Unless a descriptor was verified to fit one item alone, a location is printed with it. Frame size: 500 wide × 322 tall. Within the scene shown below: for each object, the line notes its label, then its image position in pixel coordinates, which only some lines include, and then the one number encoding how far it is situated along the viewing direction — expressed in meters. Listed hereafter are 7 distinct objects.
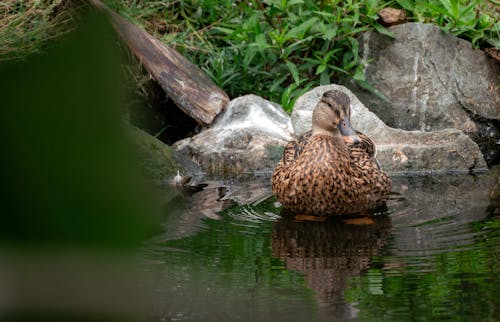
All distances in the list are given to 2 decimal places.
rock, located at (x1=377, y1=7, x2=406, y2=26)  15.09
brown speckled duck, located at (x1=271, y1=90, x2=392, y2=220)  10.17
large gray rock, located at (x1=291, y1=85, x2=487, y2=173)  13.41
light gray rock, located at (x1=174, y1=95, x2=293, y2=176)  13.45
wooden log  14.18
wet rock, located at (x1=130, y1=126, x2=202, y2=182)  12.87
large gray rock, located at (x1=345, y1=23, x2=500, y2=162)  15.04
